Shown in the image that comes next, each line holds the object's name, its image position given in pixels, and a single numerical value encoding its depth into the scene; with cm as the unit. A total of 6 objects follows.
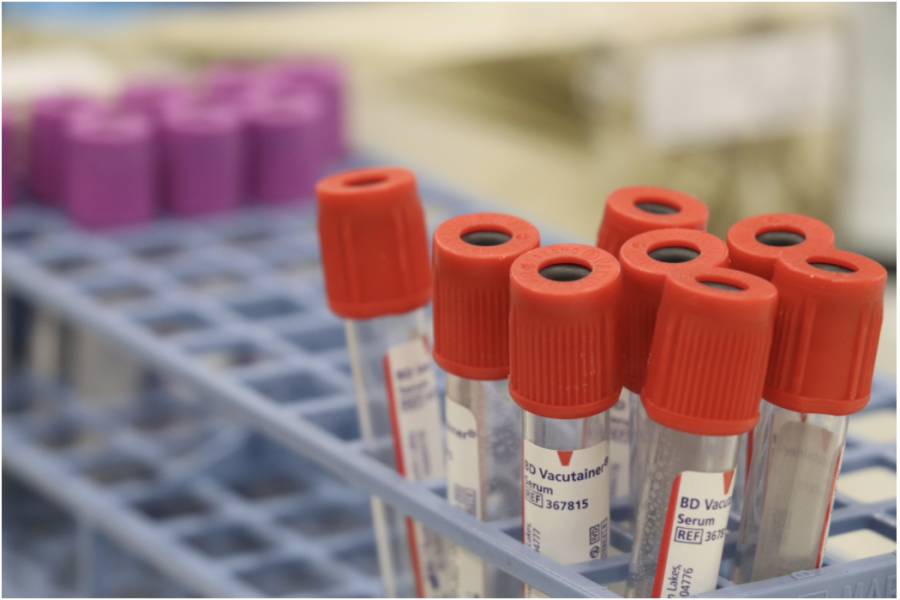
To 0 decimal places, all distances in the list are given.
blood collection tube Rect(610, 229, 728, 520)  40
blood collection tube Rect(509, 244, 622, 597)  39
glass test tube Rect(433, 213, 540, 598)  40
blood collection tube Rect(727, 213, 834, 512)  40
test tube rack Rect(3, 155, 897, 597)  44
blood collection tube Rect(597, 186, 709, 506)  42
